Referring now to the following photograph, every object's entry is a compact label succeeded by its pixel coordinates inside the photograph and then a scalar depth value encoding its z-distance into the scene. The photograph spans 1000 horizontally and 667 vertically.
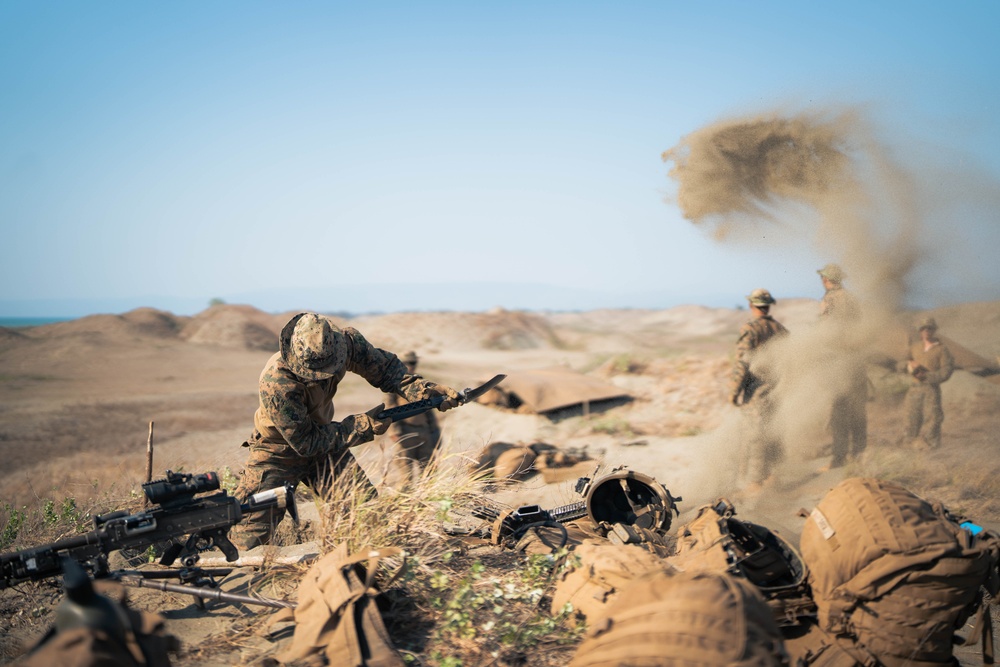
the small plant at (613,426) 9.98
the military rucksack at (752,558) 3.22
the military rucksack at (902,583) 2.94
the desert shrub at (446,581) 3.18
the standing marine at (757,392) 7.41
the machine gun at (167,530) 3.42
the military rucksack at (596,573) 3.18
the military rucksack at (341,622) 2.88
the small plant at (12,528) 5.02
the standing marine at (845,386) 7.48
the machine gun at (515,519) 4.16
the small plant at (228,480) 6.25
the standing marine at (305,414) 4.50
